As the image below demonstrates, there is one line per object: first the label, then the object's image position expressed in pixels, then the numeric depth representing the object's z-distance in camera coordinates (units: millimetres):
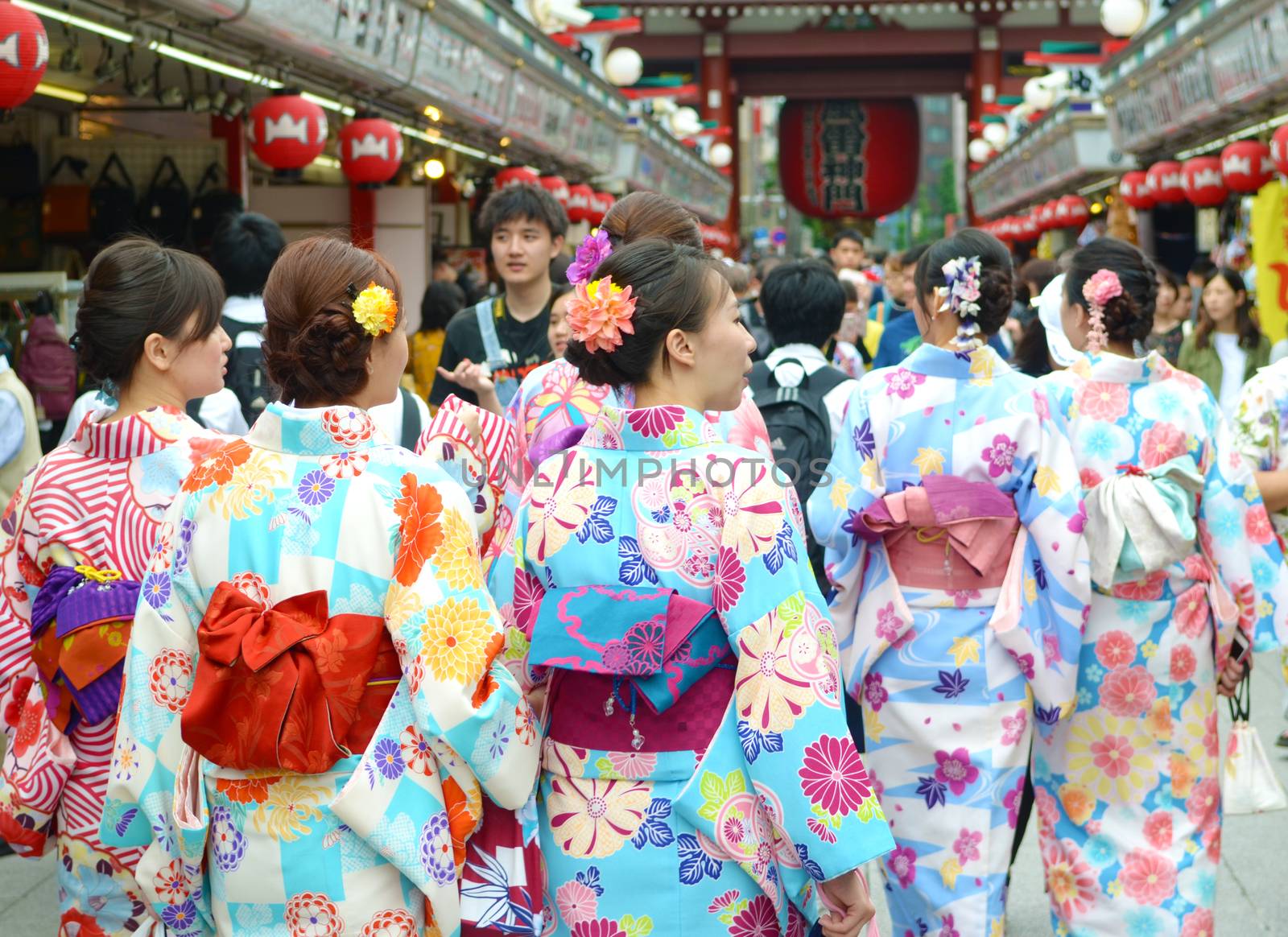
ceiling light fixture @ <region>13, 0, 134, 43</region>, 6051
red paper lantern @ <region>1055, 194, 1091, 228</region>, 21359
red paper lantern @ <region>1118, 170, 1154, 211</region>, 14788
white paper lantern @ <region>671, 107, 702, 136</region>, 27234
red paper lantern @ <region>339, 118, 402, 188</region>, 9180
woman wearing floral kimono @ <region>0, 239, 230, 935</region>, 2787
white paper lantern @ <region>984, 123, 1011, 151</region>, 27844
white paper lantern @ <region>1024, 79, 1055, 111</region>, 21906
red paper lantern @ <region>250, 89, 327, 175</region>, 7852
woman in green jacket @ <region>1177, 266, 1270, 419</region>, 8109
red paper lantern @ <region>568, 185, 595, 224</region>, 16016
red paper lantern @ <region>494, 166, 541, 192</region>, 13734
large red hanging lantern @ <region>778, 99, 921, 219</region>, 37000
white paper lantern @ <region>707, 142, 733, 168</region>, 32969
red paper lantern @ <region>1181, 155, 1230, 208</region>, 12297
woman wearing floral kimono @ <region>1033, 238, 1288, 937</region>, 3688
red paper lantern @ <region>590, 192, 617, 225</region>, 16719
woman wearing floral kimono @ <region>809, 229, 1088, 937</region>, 3502
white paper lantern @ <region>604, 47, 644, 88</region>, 20250
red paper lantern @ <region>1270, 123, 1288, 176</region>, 9009
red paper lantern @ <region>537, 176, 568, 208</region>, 14667
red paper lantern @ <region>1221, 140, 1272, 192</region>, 10781
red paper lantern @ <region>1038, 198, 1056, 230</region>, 22406
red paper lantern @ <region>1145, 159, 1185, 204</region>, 13742
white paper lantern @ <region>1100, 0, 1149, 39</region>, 14109
